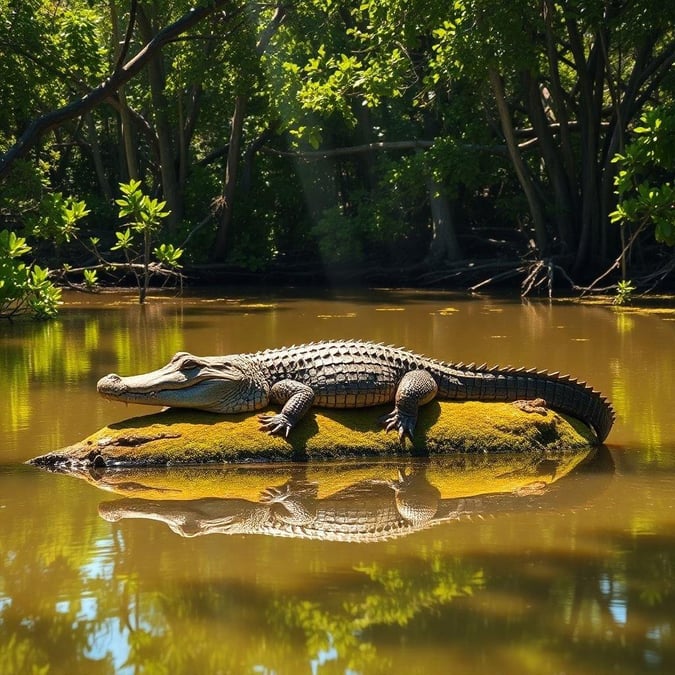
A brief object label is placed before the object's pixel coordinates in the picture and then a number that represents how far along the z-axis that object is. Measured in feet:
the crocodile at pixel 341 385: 24.06
